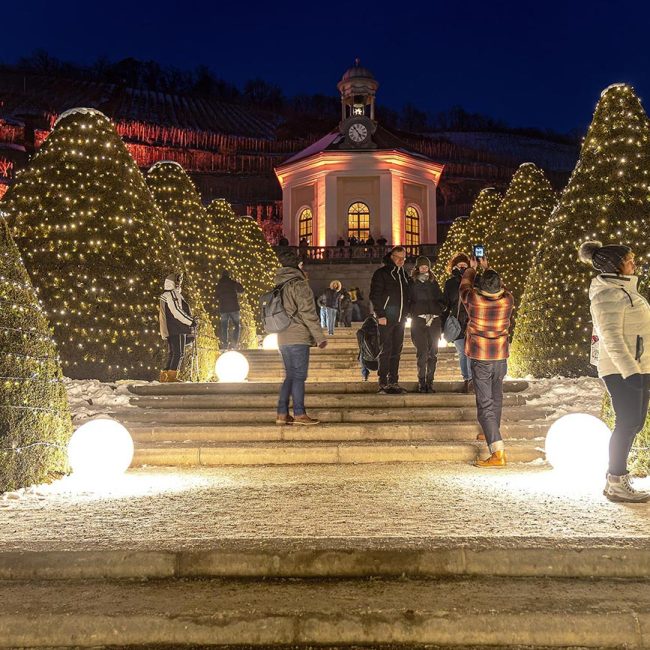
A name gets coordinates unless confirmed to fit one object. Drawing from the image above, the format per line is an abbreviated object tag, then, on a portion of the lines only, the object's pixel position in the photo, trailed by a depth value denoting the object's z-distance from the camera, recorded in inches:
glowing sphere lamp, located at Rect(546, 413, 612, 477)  232.2
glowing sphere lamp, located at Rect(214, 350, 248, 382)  432.5
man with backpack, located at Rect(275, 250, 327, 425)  302.0
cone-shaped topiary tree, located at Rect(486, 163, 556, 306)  600.7
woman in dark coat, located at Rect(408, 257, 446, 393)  355.4
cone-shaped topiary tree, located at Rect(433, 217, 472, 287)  838.5
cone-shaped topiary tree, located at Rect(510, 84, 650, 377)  409.7
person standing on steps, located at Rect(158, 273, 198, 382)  392.8
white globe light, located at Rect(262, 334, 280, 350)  660.1
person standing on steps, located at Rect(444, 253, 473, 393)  349.7
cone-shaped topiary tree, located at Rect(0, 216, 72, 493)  219.8
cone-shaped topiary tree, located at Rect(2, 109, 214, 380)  397.1
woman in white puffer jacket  195.8
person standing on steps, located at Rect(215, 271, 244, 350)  584.7
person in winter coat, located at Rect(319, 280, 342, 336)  700.7
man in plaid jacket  259.6
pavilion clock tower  1405.0
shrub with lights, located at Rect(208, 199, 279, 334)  763.4
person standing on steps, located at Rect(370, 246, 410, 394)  352.2
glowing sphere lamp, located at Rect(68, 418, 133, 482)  236.7
